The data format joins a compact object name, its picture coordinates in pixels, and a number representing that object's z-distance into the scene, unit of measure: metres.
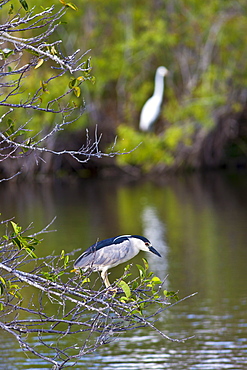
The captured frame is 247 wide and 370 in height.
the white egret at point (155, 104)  39.12
